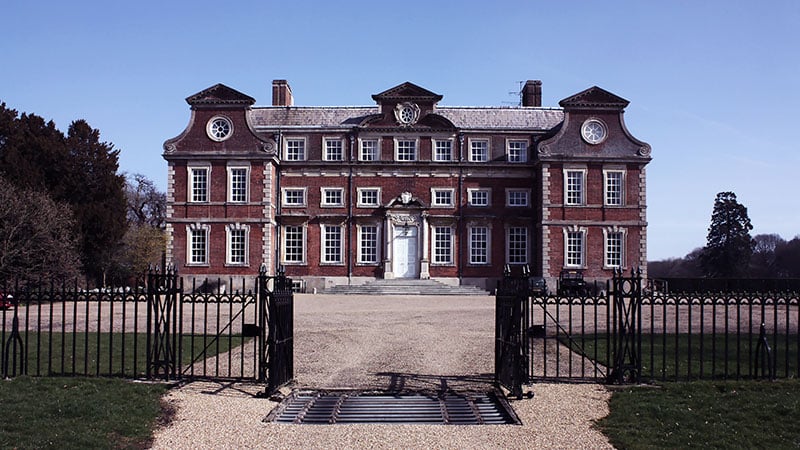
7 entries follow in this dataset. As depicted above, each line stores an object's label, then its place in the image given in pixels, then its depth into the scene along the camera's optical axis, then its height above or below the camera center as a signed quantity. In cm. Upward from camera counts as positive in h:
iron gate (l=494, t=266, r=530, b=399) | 1047 -142
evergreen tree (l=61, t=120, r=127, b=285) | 3819 +241
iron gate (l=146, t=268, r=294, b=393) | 1074 -152
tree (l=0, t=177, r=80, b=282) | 2741 -1
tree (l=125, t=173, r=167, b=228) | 6706 +361
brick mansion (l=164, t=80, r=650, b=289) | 3725 +274
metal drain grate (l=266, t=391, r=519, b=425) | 923 -225
